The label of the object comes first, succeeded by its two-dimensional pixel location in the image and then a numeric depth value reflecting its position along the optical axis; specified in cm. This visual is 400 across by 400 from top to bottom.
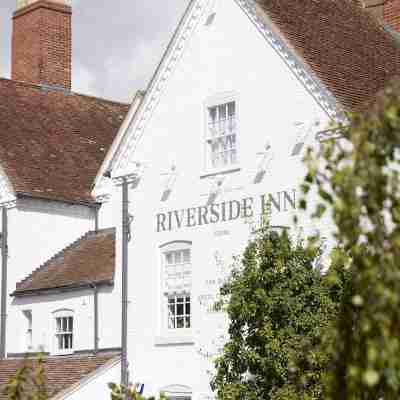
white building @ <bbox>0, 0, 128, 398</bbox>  2686
